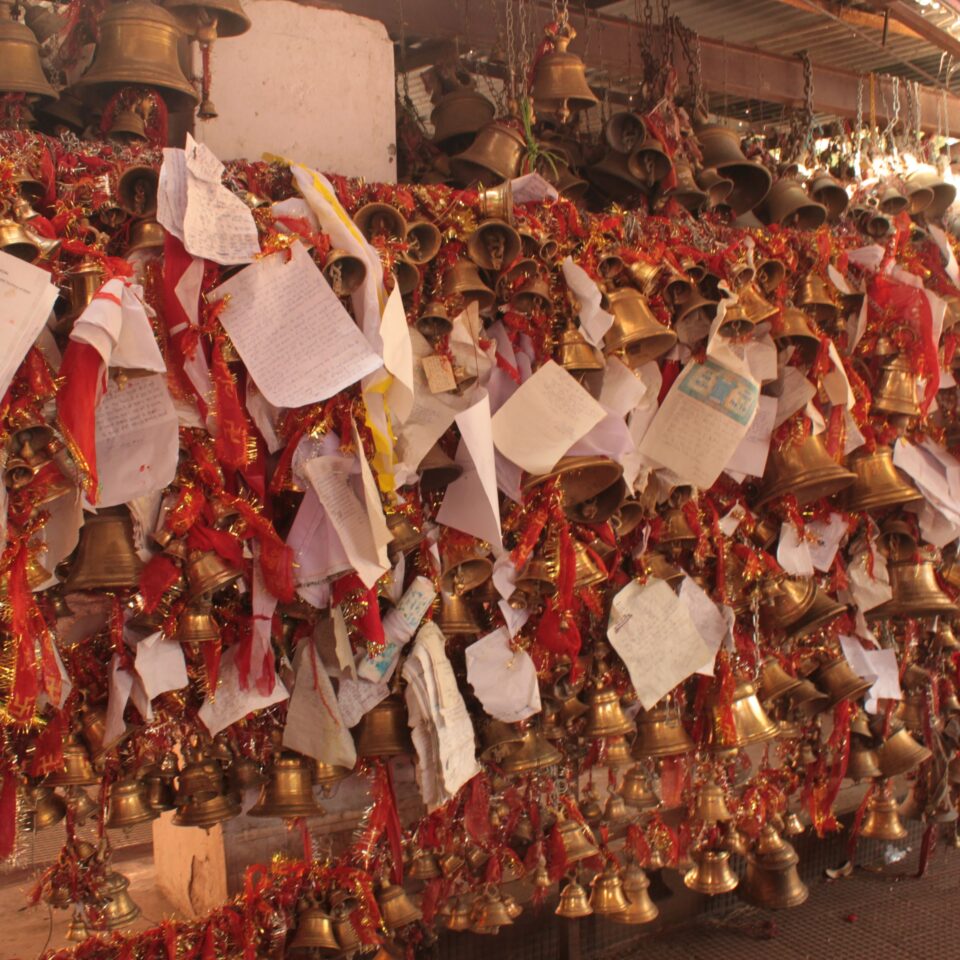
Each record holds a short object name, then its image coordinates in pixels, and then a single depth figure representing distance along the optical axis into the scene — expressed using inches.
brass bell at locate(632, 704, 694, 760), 108.7
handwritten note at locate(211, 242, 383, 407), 80.0
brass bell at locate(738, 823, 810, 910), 128.4
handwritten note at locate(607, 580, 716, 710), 106.0
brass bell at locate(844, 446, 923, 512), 115.1
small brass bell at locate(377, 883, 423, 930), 98.1
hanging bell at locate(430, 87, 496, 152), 118.2
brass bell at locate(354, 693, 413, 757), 92.3
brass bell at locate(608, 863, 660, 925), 110.6
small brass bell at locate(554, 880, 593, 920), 110.3
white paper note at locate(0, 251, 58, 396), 68.3
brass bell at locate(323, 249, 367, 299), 82.5
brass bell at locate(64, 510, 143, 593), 77.6
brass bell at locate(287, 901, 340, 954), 94.1
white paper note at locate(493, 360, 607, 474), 92.8
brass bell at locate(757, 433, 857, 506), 108.8
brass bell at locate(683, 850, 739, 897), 120.5
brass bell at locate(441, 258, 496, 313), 92.6
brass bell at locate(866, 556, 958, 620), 121.8
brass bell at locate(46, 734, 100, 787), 80.2
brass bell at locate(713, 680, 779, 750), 110.0
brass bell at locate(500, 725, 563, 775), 99.3
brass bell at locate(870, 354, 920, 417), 117.0
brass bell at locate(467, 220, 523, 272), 94.1
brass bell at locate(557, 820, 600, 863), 107.6
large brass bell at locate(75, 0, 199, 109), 84.7
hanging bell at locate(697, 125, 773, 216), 121.9
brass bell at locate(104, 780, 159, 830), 83.4
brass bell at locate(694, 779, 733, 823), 116.7
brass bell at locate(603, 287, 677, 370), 97.8
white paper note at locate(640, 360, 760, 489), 103.6
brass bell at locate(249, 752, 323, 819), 86.7
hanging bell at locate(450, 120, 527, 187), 108.3
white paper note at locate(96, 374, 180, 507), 77.6
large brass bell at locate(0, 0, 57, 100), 87.4
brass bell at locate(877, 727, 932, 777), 129.2
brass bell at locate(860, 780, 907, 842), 136.8
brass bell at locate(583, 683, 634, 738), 104.3
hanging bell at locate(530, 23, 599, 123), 110.2
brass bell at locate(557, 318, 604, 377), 96.6
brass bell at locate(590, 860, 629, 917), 110.7
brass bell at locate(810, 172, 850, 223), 127.7
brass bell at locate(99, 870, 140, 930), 86.0
